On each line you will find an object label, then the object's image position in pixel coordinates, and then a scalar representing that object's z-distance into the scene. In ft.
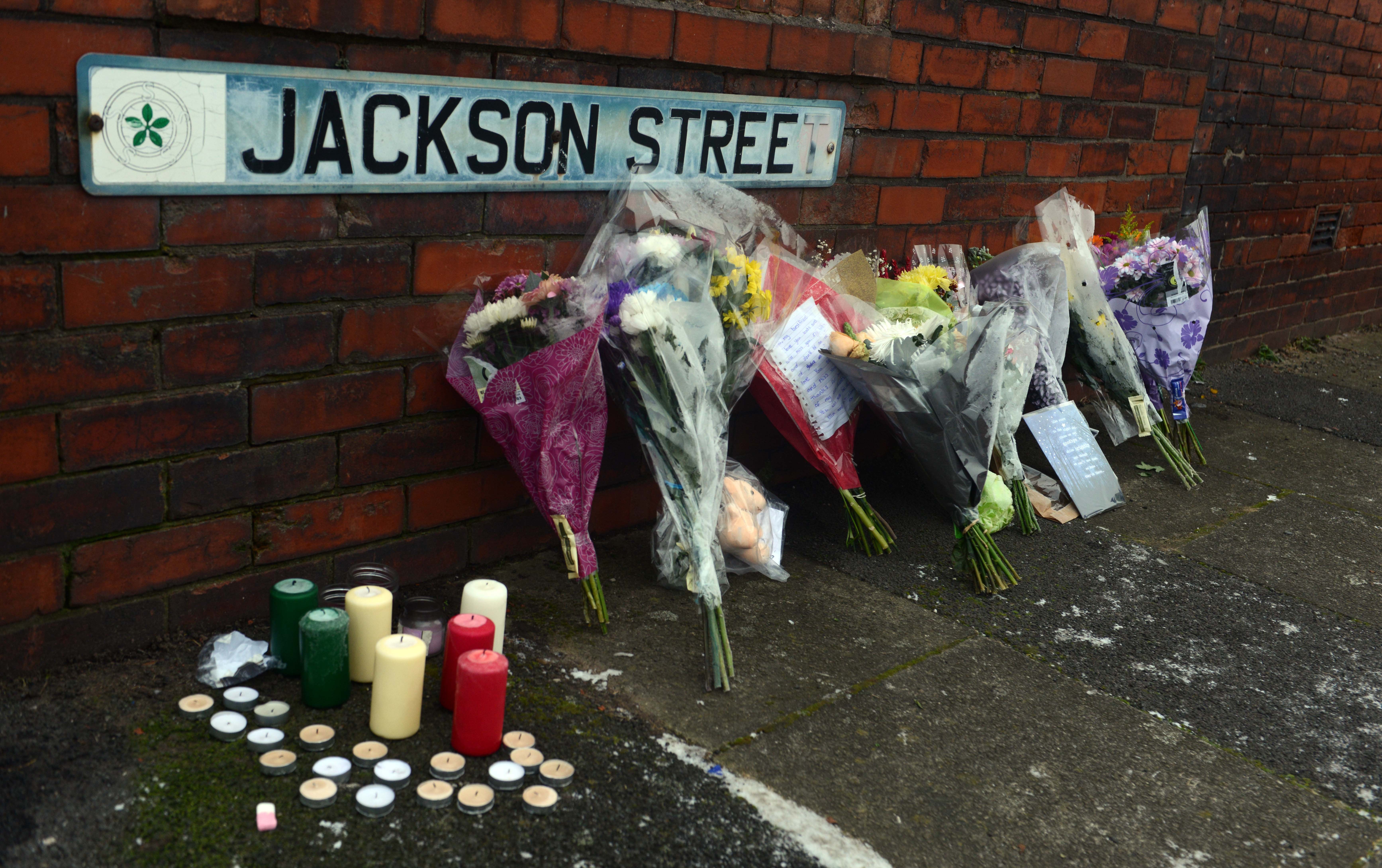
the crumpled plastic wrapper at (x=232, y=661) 6.70
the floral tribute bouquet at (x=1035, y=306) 10.50
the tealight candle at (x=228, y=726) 6.17
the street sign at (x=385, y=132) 6.10
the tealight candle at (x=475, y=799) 5.72
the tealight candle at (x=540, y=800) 5.80
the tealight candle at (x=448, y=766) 5.95
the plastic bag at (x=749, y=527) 8.63
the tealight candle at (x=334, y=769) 5.87
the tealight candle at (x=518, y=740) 6.28
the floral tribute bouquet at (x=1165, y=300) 11.79
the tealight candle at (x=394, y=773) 5.87
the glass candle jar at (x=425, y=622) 7.17
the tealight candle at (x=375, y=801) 5.61
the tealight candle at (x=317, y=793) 5.64
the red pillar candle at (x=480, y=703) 6.07
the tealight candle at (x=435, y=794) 5.73
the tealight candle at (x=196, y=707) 6.36
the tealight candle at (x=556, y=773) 6.02
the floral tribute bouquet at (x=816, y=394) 9.20
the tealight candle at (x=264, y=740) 6.07
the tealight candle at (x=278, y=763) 5.88
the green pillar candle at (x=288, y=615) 6.73
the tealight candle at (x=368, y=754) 6.03
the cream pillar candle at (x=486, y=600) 6.84
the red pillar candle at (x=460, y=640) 6.48
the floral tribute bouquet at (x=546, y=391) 7.36
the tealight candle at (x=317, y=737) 6.14
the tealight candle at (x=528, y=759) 6.12
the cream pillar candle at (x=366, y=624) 6.75
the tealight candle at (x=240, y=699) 6.48
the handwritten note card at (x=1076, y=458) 10.95
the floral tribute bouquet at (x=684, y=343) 7.55
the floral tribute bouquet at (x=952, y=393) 9.17
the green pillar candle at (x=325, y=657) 6.34
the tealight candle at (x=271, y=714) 6.28
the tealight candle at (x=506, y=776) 5.93
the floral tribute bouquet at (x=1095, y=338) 11.71
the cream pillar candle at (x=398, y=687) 6.14
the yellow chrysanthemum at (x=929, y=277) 10.44
